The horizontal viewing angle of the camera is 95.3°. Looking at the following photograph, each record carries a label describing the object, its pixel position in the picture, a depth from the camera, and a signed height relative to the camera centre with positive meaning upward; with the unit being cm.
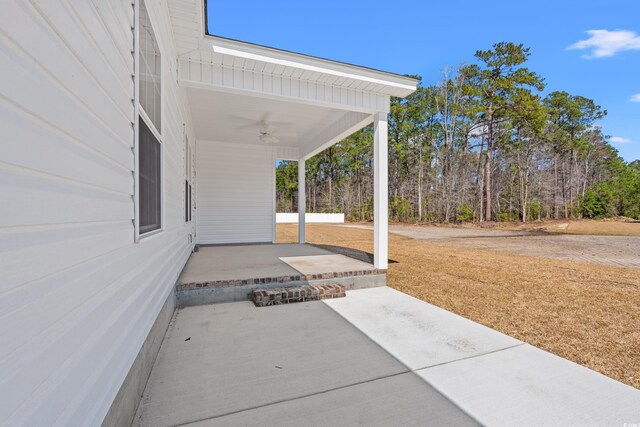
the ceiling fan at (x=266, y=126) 616 +185
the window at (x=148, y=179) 197 +22
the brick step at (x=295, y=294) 355 -109
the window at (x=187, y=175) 503 +62
